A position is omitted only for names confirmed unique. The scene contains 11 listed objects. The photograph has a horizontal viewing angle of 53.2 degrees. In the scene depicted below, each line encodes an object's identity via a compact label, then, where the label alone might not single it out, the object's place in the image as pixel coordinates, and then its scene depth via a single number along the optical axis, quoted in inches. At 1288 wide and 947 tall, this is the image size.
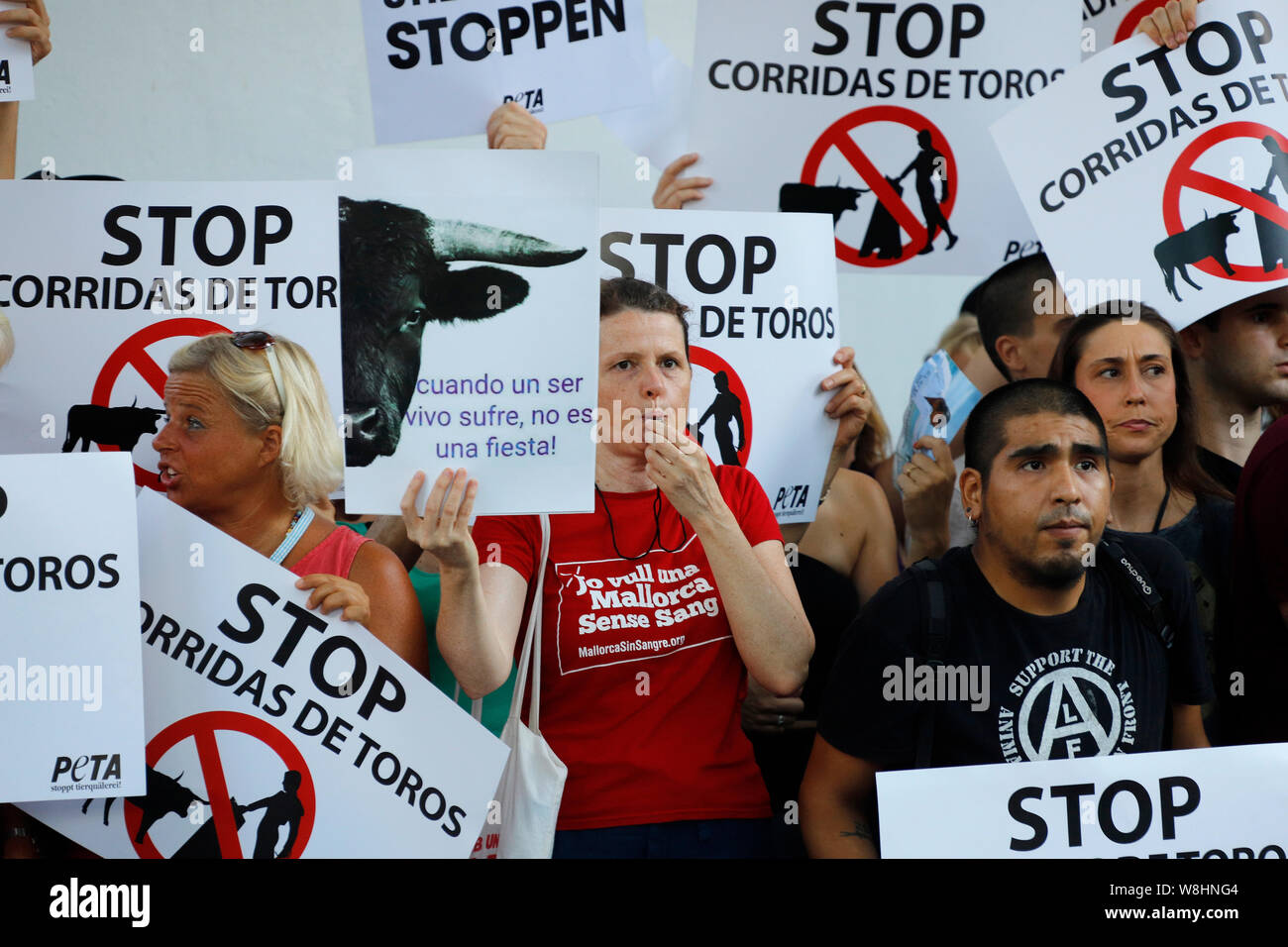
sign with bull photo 91.4
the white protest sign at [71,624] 92.0
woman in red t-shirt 93.0
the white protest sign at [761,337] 107.0
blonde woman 96.9
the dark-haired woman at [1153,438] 106.0
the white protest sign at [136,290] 99.3
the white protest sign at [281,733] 94.3
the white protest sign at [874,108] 117.5
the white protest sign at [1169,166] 108.3
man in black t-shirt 95.0
